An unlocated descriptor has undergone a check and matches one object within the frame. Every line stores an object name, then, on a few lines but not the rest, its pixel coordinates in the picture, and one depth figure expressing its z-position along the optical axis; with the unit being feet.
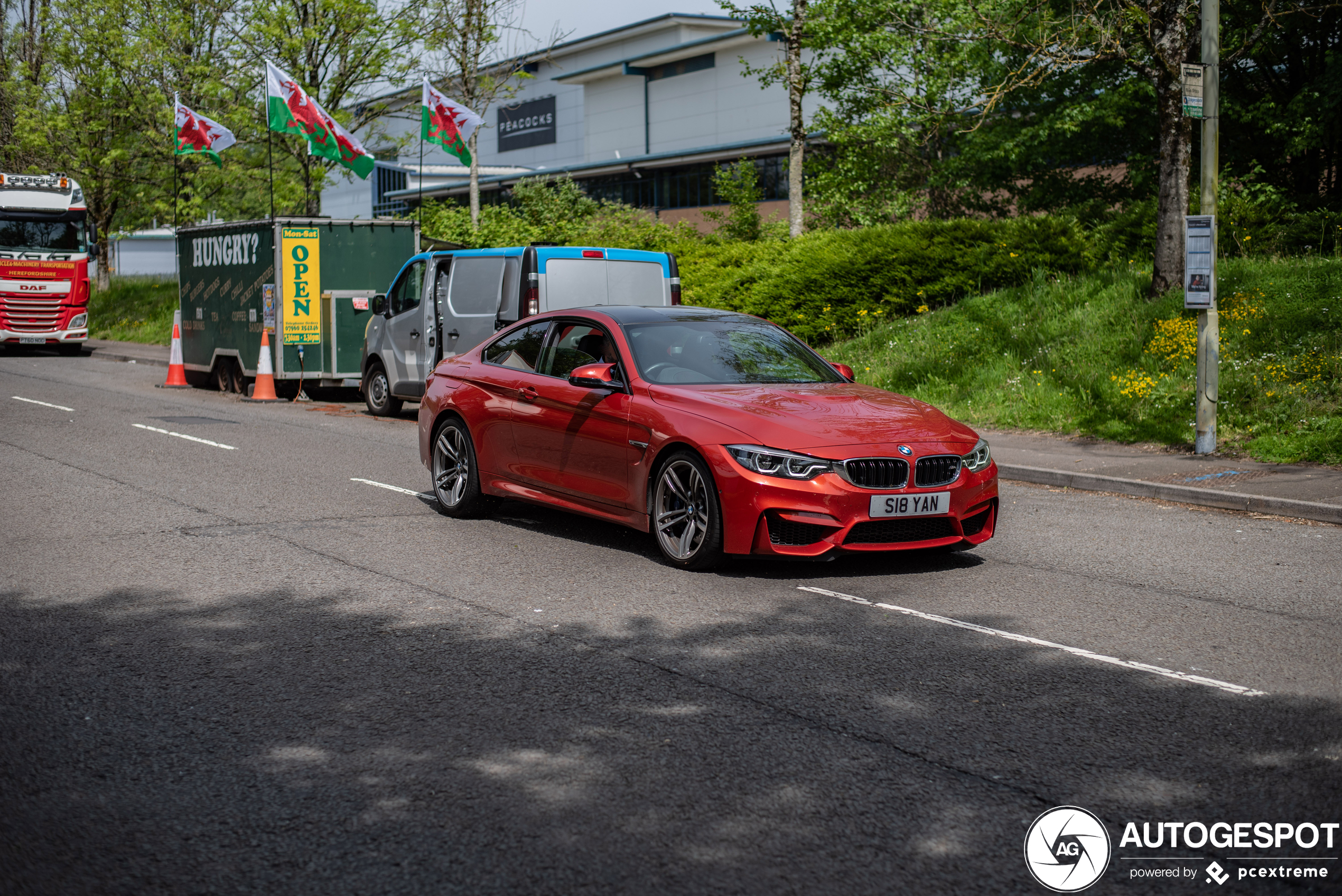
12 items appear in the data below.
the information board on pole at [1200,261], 40.55
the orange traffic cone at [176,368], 78.28
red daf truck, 104.73
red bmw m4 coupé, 23.68
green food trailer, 66.80
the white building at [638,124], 197.36
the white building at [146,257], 386.11
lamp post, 41.32
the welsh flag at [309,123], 82.38
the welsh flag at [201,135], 95.91
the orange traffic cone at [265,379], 68.23
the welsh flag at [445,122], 83.92
